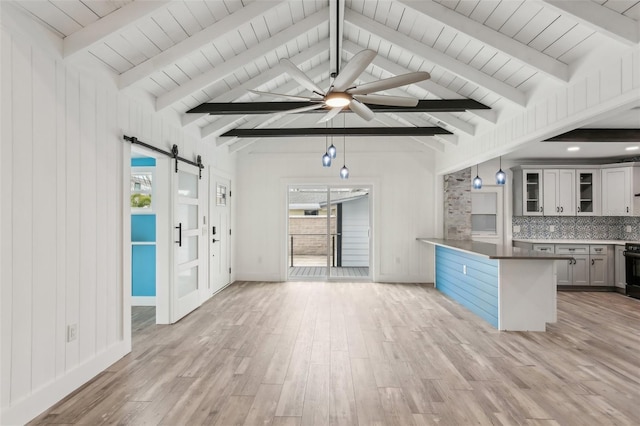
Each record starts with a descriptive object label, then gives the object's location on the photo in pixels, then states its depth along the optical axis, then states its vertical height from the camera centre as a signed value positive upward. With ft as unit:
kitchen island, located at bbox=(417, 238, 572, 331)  13.56 -2.99
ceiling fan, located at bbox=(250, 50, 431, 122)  8.90 +3.78
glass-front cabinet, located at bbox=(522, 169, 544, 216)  22.26 +1.58
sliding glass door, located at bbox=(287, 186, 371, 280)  24.26 -0.78
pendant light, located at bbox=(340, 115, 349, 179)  23.36 +4.65
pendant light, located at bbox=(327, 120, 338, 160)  18.28 +3.51
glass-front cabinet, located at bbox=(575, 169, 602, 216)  21.68 +1.54
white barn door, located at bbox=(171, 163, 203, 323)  14.56 -1.25
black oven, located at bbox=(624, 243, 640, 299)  18.93 -2.96
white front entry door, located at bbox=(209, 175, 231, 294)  19.27 -1.10
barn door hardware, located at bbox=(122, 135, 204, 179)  11.37 +2.57
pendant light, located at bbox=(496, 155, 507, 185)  18.29 +2.10
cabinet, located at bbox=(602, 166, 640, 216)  20.39 +1.56
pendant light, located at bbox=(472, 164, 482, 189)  19.93 +1.95
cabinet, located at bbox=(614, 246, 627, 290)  19.86 -3.21
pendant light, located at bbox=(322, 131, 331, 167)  19.11 +3.18
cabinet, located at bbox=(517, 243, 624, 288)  20.54 -3.01
